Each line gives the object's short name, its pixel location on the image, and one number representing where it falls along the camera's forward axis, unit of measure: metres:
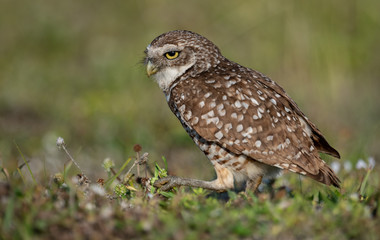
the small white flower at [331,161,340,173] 11.02
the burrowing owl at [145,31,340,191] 9.21
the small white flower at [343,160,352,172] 10.90
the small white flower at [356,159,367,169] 9.98
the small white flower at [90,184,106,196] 7.60
